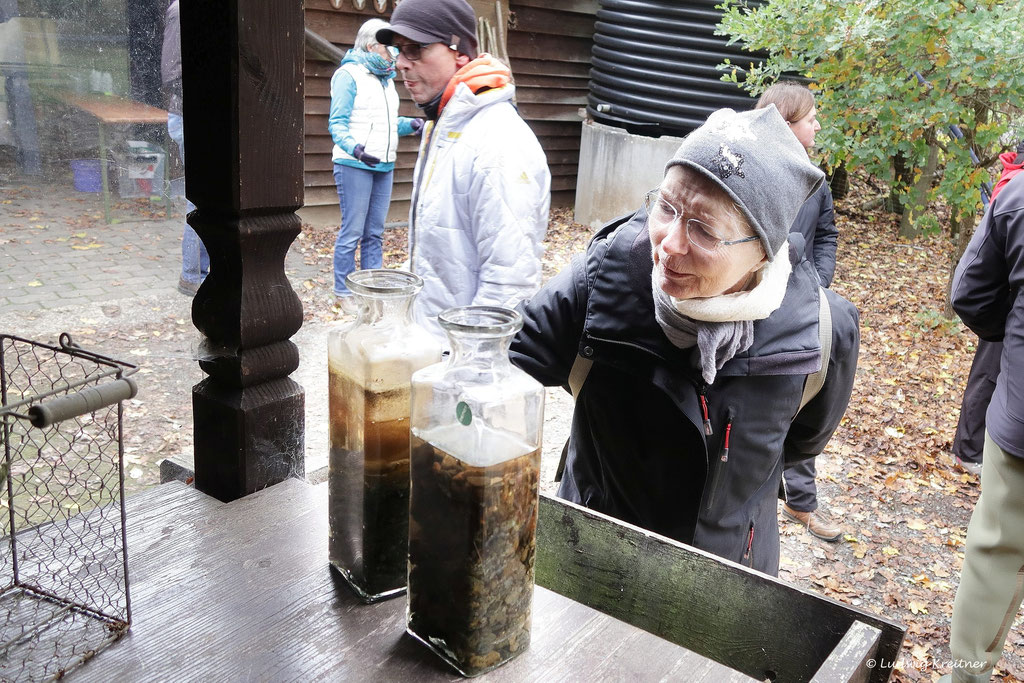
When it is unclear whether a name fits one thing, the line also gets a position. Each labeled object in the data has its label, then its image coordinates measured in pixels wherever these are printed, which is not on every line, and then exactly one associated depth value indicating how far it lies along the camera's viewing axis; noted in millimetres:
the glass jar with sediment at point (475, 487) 1073
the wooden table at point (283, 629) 1173
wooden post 1464
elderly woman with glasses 1746
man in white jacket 3162
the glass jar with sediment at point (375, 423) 1201
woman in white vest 6098
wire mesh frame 1169
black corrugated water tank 8930
